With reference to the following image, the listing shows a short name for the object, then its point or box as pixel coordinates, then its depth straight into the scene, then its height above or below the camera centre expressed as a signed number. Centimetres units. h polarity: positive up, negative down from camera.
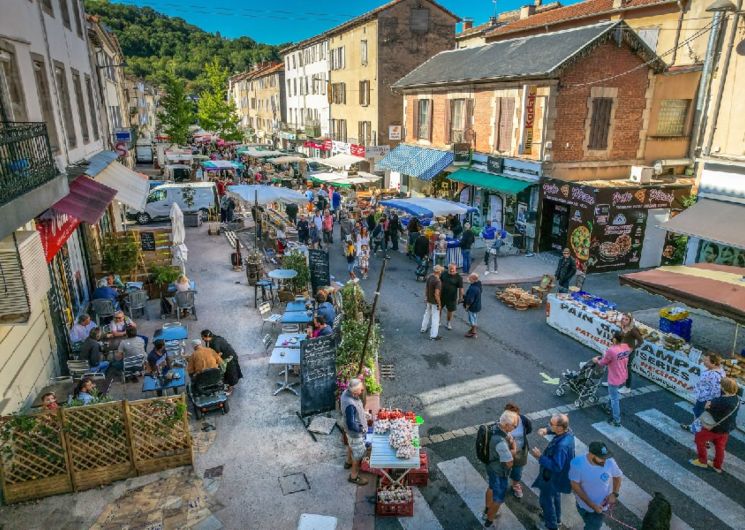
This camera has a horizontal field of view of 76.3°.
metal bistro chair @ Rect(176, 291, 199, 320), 1276 -455
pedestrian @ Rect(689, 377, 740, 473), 690 -419
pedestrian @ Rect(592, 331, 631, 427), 820 -412
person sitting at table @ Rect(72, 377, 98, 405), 758 -426
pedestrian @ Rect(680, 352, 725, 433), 728 -387
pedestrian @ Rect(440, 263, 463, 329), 1202 -398
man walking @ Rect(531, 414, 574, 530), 581 -412
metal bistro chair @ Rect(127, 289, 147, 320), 1300 -468
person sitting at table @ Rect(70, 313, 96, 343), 1038 -434
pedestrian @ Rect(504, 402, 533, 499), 617 -395
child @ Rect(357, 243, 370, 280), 1698 -463
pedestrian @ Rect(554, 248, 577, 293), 1372 -417
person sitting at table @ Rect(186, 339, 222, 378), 862 -416
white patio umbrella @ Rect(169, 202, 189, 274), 1527 -355
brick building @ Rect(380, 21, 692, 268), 1794 +6
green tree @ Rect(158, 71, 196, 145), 4959 +136
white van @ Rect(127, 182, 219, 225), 2494 -394
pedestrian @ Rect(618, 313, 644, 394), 913 -393
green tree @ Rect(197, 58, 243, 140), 5394 +142
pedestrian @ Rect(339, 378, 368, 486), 702 -428
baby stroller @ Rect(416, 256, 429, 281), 1650 -492
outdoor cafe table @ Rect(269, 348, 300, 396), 948 -457
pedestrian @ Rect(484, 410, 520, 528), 588 -402
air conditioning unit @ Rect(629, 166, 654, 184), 1752 -186
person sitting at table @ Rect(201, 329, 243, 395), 927 -437
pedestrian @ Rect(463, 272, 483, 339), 1202 -438
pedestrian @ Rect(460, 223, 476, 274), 1692 -425
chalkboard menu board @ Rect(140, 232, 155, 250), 1619 -382
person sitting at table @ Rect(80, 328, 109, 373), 964 -448
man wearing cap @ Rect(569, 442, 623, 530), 536 -395
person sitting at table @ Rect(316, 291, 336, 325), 1005 -385
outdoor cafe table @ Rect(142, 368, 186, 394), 877 -467
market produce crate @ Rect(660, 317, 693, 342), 1084 -452
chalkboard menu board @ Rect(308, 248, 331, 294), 1398 -413
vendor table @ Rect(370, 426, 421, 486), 644 -442
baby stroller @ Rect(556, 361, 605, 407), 892 -480
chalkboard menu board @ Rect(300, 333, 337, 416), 831 -431
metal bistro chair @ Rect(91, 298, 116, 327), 1230 -458
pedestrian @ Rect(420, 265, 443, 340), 1173 -428
